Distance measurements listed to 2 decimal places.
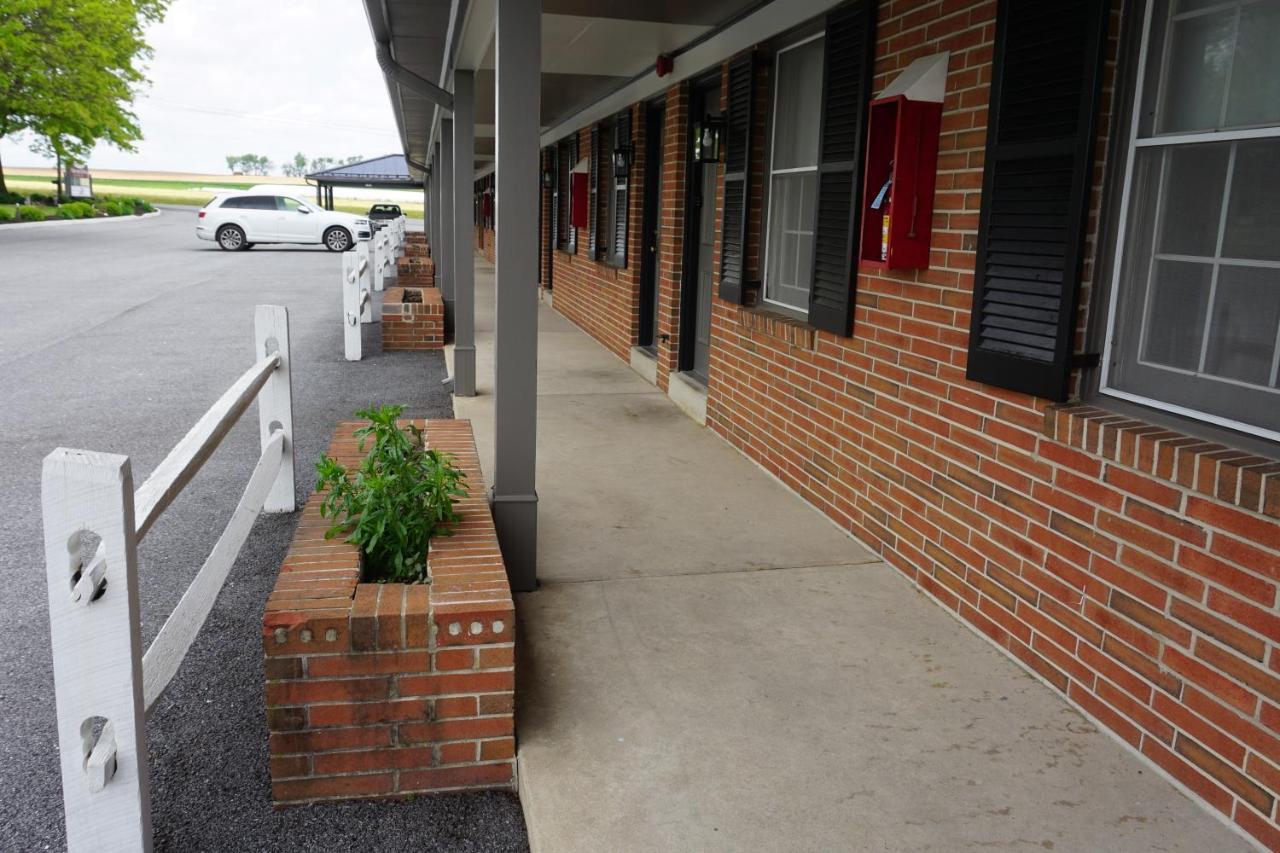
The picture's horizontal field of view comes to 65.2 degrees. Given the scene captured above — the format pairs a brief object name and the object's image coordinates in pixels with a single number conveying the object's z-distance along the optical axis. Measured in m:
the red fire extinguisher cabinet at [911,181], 3.79
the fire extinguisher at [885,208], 3.95
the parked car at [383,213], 44.16
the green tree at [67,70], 31.22
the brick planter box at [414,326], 10.31
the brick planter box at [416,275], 14.87
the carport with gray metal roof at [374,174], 42.59
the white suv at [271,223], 27.56
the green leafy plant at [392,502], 3.09
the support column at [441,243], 11.34
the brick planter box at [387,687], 2.57
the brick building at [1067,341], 2.56
